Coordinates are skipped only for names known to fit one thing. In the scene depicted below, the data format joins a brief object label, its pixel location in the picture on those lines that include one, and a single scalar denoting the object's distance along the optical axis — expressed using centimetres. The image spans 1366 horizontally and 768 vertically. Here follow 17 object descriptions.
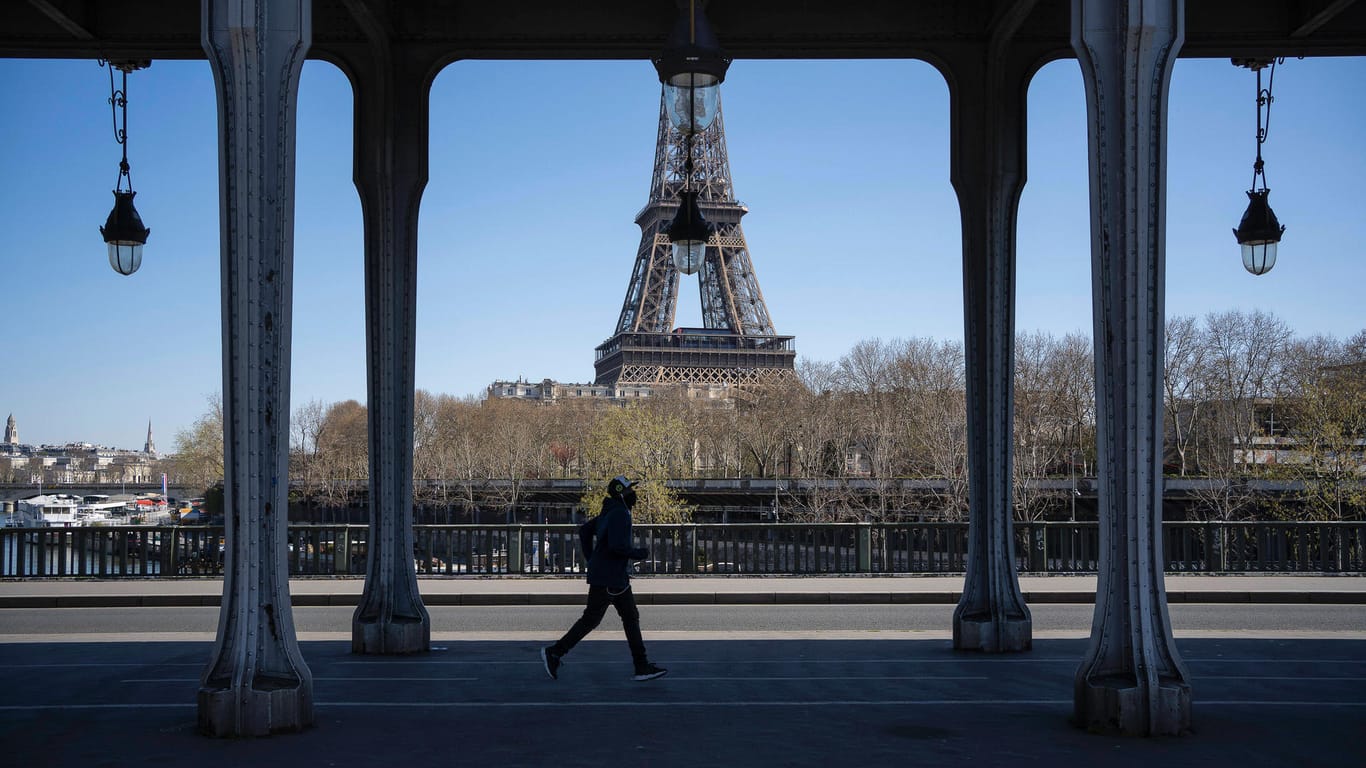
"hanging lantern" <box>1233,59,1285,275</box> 1338
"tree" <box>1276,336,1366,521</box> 4109
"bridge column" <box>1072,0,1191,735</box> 822
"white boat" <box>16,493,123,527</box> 10844
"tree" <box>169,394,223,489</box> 8731
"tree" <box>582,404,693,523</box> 5472
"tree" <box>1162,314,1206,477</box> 6506
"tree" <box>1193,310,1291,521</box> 6431
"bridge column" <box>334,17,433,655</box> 1233
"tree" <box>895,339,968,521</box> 5809
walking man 1091
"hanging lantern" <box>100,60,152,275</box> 1395
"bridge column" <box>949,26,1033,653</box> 1234
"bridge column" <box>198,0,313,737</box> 812
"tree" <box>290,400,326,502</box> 9000
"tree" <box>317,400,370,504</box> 8994
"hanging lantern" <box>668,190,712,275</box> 1316
